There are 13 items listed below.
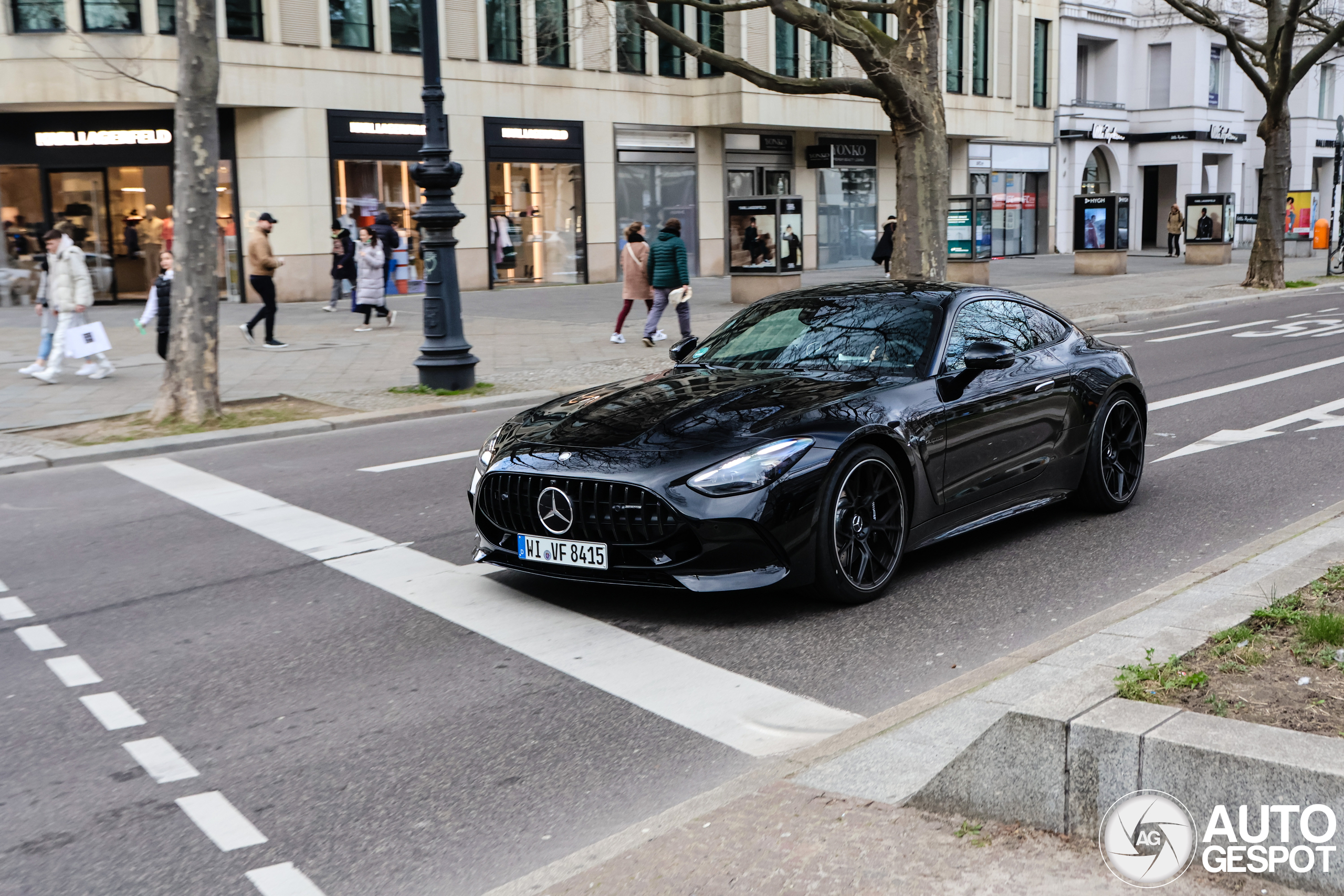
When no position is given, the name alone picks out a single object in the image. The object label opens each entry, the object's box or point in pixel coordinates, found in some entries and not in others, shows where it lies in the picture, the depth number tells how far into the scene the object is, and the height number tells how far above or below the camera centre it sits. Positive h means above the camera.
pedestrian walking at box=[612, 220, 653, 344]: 18.66 +0.05
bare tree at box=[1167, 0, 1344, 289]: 28.36 +3.46
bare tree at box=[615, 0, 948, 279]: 18.44 +2.66
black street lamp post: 13.36 +0.33
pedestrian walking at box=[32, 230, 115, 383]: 14.67 -0.01
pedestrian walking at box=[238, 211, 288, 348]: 18.22 +0.21
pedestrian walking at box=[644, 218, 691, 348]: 18.17 +0.01
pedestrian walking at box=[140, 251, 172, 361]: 15.15 -0.19
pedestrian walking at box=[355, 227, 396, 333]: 21.08 +0.03
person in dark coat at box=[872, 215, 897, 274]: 30.70 +0.52
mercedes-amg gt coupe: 5.60 -0.81
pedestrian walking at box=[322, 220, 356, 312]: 24.31 +0.34
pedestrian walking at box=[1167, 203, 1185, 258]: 44.12 +1.25
